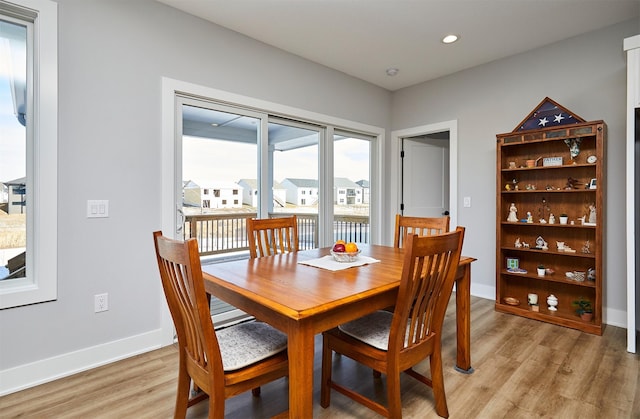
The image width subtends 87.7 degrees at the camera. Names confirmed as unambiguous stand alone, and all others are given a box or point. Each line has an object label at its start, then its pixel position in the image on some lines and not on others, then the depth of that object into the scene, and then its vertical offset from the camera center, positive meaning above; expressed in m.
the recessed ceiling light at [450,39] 3.10 +1.60
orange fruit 1.99 -0.24
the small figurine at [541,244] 3.23 -0.35
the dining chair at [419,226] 2.40 -0.14
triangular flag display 2.99 +0.85
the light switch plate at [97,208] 2.27 +0.00
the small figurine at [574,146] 3.00 +0.57
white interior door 4.62 +0.44
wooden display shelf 2.84 -0.01
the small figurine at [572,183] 3.05 +0.23
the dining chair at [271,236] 2.36 -0.21
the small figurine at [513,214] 3.40 -0.06
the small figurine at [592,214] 2.95 -0.05
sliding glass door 2.87 +0.33
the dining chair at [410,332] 1.42 -0.61
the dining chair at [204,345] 1.20 -0.61
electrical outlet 2.31 -0.66
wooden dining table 1.20 -0.35
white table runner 1.86 -0.32
